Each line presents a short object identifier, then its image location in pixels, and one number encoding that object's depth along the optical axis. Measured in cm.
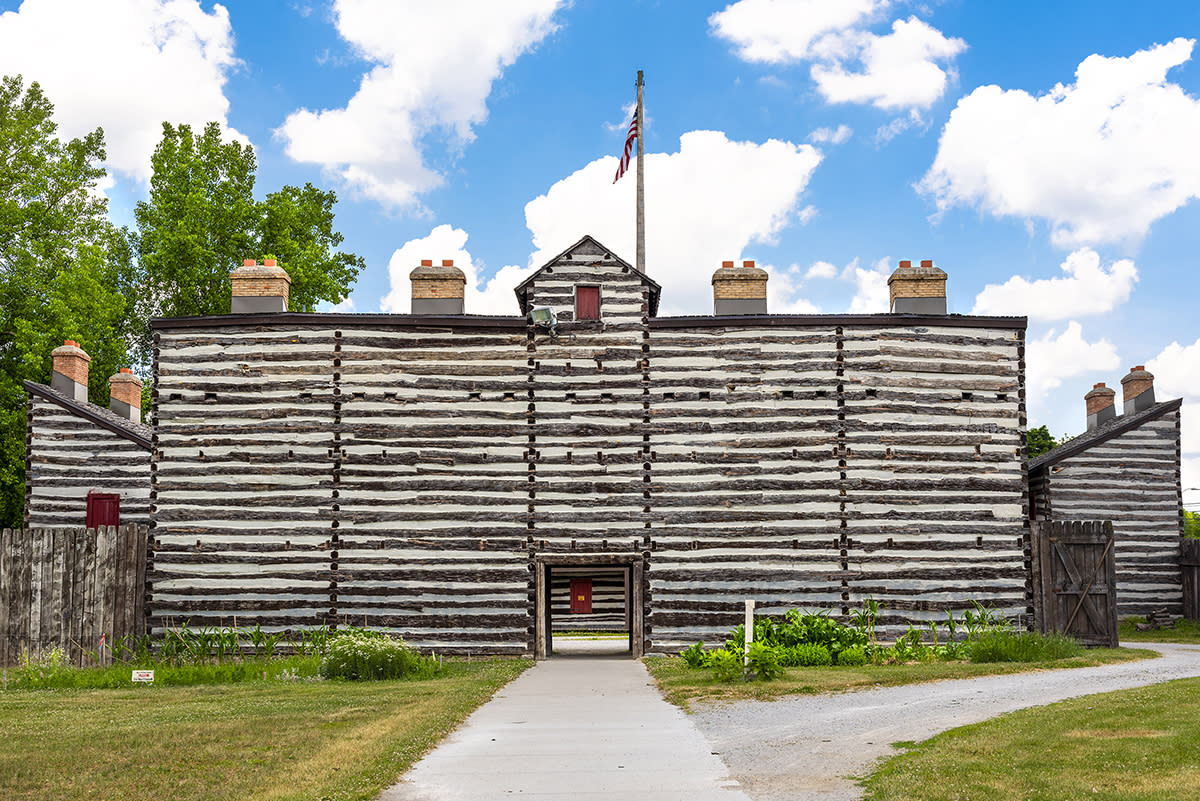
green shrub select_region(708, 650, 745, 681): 1462
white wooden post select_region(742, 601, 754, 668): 1450
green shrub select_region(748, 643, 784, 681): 1432
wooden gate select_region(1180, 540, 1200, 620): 2762
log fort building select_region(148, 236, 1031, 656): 2059
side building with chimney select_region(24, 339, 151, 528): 2619
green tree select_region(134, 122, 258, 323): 3397
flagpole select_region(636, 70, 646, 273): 2956
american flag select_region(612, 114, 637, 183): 2855
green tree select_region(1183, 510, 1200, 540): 5338
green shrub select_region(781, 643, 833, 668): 1658
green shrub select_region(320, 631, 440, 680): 1616
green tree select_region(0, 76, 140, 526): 2977
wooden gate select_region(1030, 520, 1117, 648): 1972
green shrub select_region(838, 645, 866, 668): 1686
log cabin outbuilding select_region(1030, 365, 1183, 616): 2806
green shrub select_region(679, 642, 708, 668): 1675
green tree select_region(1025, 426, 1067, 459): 4344
